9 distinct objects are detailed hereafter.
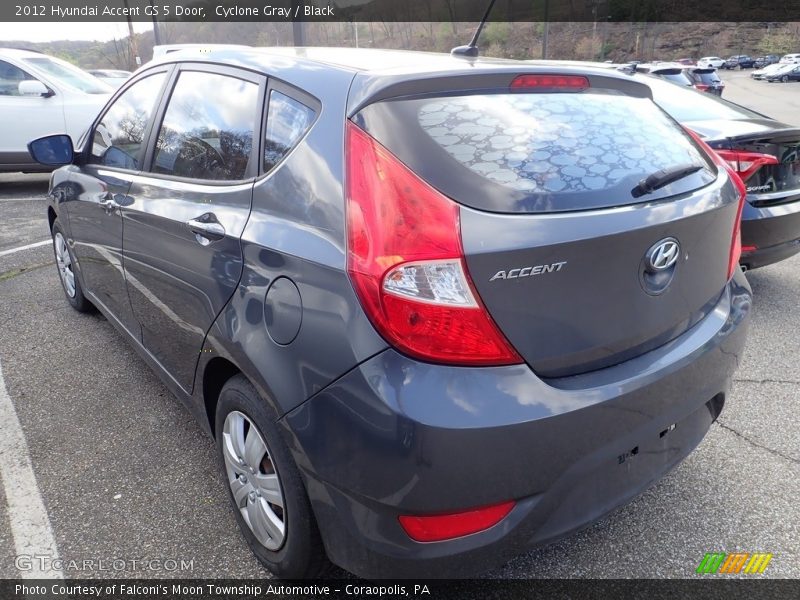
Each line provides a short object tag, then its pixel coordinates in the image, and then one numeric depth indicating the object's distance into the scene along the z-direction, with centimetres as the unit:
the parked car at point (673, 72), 1277
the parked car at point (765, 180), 381
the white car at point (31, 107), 827
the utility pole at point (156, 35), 2404
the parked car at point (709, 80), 1971
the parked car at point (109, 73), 1759
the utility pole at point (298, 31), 1600
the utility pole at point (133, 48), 3134
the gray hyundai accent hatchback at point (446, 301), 147
